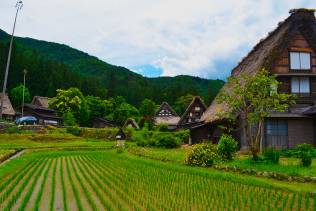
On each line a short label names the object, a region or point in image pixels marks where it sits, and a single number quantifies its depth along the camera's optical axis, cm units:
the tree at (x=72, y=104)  6525
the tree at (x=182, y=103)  8294
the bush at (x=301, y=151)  1540
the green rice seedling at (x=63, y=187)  801
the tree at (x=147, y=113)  6105
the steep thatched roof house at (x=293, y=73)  2375
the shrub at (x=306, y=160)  1395
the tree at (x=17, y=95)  7038
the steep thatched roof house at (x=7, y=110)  6242
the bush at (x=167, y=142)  3572
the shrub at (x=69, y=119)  5868
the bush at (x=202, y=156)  1587
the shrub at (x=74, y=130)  5066
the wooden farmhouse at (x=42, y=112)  6612
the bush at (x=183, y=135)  4191
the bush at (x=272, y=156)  1535
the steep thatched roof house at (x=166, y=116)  6204
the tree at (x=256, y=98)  1634
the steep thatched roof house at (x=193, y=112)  5338
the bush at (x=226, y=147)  1711
